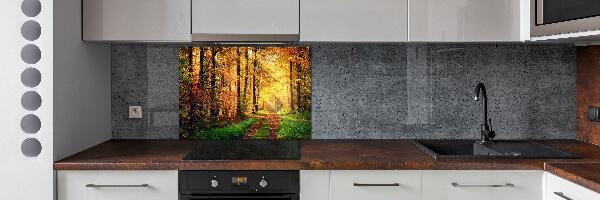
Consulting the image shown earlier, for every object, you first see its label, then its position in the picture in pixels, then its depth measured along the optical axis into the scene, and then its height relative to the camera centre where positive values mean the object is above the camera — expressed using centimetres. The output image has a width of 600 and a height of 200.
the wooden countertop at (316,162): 241 -26
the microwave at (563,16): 221 +32
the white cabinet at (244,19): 272 +36
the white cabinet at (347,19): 273 +36
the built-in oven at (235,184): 242 -35
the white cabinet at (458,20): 273 +35
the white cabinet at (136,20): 271 +35
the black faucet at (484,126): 284 -14
